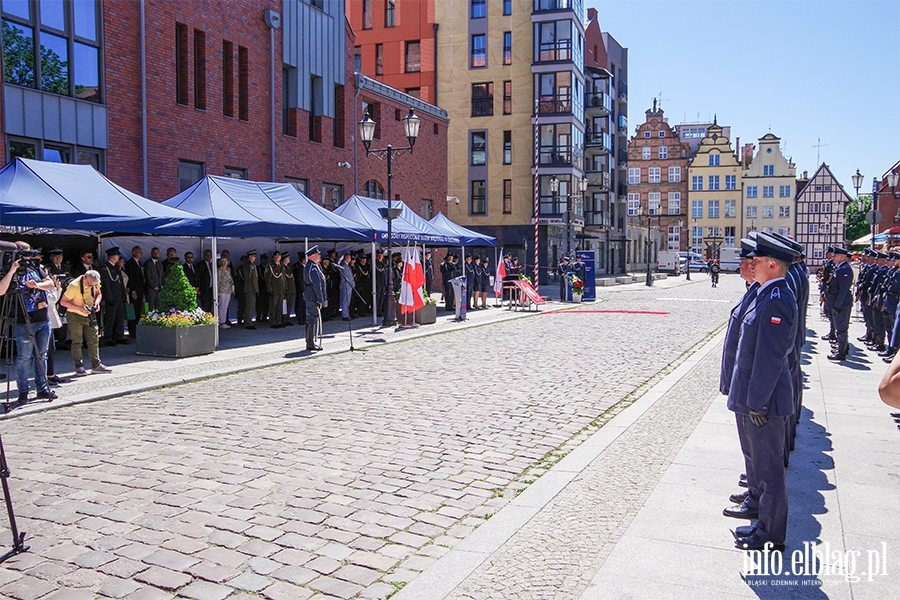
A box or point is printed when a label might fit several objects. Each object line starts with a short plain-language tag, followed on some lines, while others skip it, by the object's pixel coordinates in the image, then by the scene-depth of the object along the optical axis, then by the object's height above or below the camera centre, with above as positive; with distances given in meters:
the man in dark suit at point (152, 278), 15.75 -0.44
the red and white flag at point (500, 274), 27.16 -0.63
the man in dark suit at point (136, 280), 15.63 -0.48
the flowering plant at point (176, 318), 13.26 -1.09
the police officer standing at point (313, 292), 14.03 -0.66
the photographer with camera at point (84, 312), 10.59 -0.80
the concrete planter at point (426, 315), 19.81 -1.54
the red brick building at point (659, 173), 84.38 +9.45
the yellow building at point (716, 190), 85.19 +7.61
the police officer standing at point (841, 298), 13.37 -0.75
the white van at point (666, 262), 70.66 -0.51
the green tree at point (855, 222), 90.44 +4.13
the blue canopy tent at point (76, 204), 11.73 +0.89
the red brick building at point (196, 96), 17.23 +4.52
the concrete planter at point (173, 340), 13.13 -1.48
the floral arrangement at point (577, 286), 30.16 -1.18
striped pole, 30.92 +2.65
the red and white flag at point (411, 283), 18.80 -0.65
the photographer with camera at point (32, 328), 8.91 -0.86
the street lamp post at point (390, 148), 19.01 +3.12
